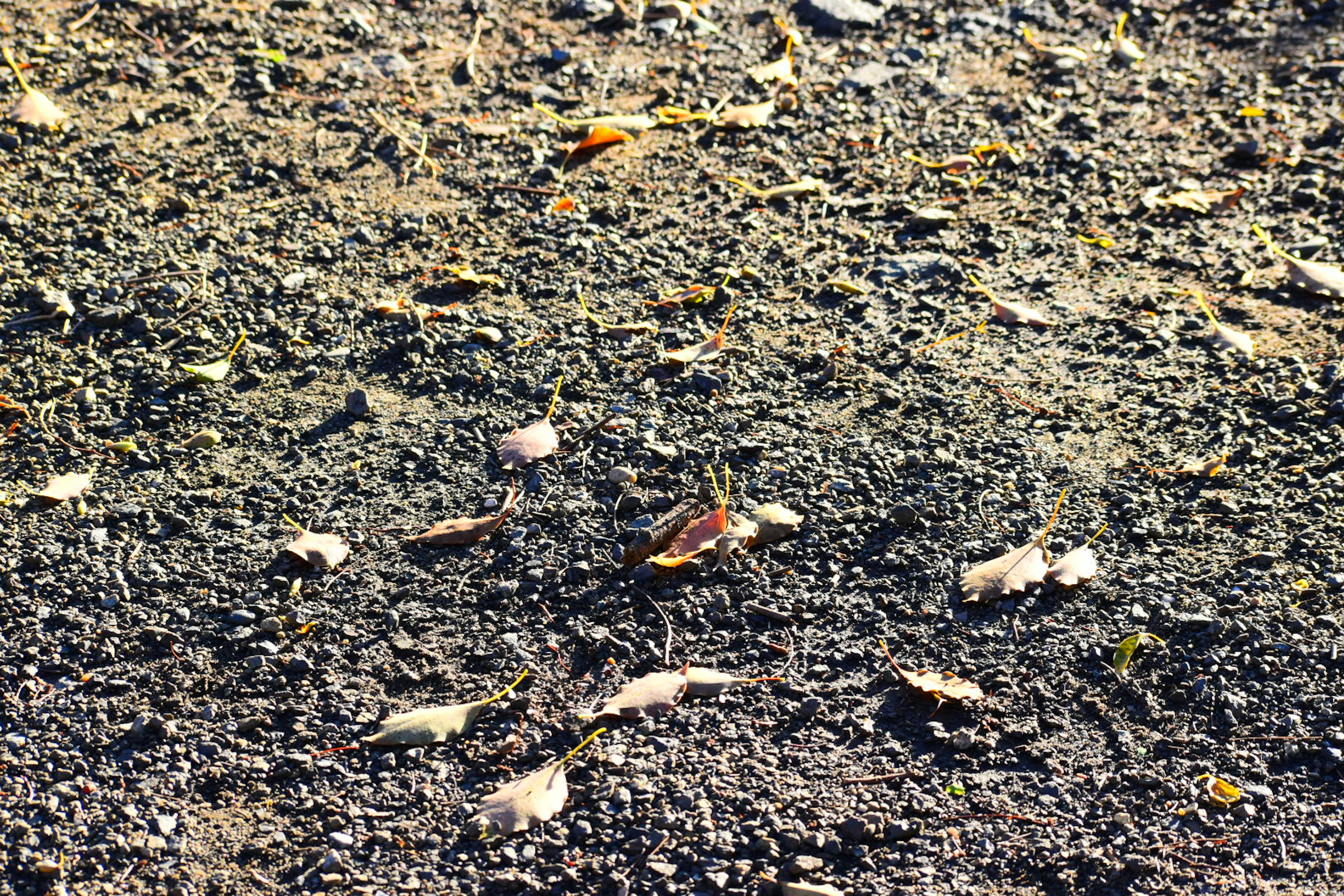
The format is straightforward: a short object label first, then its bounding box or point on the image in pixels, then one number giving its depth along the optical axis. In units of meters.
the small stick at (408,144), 3.79
